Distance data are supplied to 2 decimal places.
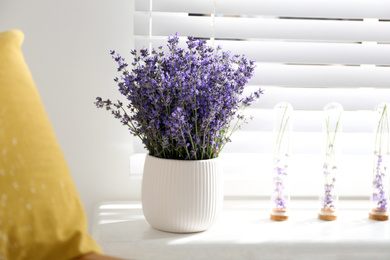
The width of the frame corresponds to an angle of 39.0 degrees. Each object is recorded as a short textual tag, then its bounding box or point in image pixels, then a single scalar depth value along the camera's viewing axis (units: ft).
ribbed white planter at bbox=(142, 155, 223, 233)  4.59
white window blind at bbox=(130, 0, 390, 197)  5.62
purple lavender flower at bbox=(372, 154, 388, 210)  5.38
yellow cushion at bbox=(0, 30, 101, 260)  2.97
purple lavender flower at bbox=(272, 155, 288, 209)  5.27
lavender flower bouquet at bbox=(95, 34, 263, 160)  4.47
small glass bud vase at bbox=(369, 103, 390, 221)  5.40
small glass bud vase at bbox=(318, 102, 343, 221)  5.35
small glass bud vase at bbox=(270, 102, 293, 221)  5.27
